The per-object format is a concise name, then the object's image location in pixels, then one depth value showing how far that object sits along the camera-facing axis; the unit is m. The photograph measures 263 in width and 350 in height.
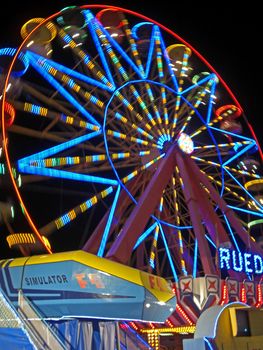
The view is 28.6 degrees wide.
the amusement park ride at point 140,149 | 13.61
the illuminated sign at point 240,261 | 15.64
